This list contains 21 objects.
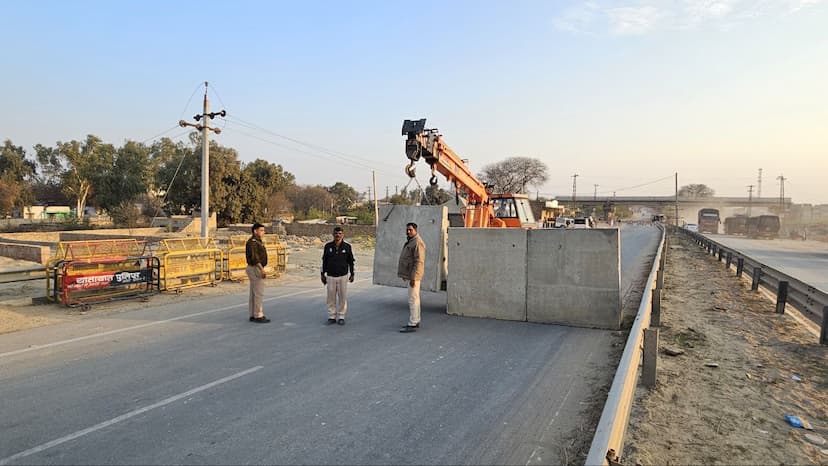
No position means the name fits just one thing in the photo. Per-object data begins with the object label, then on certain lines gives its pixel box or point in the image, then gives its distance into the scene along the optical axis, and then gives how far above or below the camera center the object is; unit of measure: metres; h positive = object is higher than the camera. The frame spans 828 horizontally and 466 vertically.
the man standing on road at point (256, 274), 8.91 -0.93
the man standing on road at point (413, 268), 8.40 -0.77
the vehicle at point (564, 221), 31.80 +0.27
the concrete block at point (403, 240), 10.14 -0.33
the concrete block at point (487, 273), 9.22 -0.94
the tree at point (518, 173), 102.62 +11.12
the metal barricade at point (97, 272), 10.01 -1.06
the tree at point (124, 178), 51.28 +4.83
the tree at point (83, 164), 51.44 +6.57
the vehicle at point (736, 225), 67.00 +0.05
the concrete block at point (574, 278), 8.49 -0.96
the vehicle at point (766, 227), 58.59 -0.19
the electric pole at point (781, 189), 120.25 +9.12
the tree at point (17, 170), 65.54 +8.13
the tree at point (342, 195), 96.99 +6.49
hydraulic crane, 10.60 +1.05
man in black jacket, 8.82 -0.86
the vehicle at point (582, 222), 34.25 +0.21
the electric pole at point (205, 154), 20.38 +2.99
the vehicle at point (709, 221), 71.81 +0.64
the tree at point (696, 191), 152.23 +10.98
